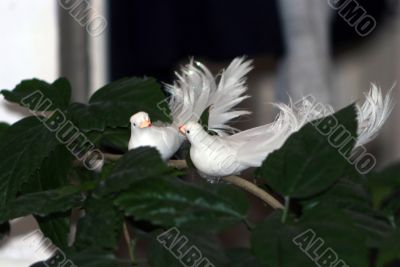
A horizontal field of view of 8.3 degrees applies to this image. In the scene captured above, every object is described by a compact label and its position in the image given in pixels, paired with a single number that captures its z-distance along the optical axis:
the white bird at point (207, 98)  1.93
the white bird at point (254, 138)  1.89
